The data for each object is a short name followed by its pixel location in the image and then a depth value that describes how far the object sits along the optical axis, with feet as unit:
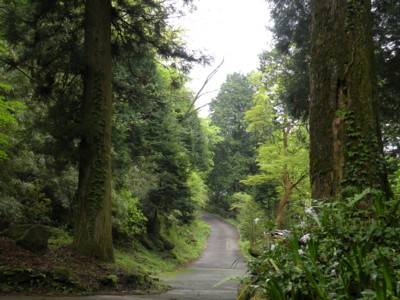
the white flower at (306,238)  10.40
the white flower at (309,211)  11.12
